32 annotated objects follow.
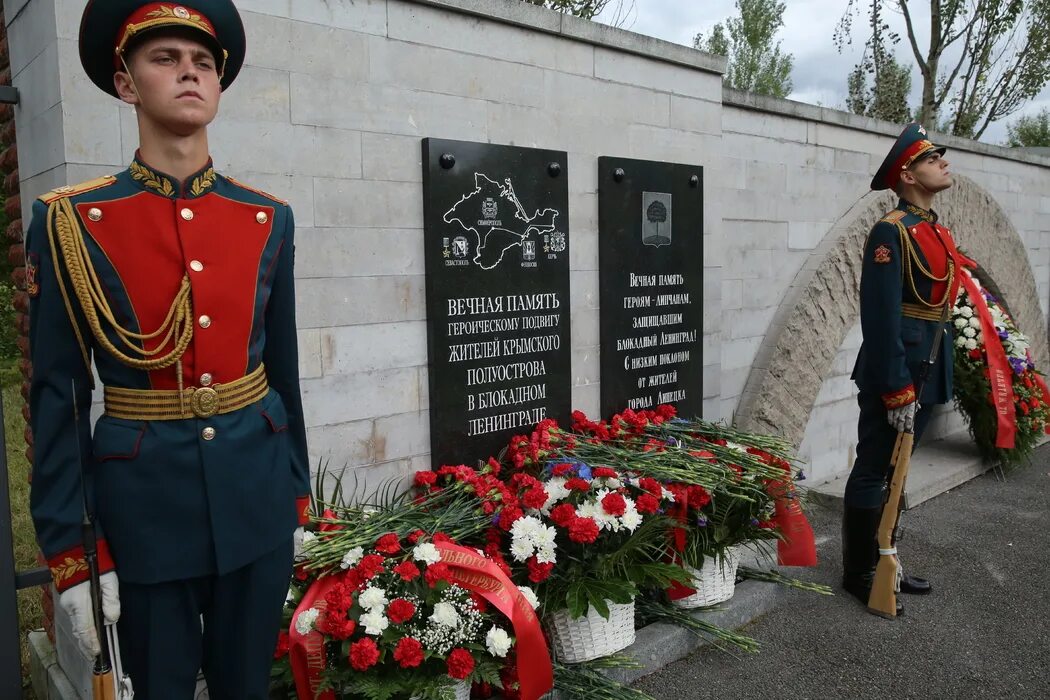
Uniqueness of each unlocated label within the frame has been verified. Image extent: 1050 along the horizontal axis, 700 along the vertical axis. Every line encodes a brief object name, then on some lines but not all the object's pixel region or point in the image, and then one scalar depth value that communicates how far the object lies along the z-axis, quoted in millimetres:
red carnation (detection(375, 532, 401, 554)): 2496
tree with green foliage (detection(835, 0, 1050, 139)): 10242
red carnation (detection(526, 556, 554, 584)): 2607
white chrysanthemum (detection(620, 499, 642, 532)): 2750
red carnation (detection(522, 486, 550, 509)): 2752
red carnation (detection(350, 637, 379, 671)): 2201
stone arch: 4805
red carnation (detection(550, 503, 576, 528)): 2684
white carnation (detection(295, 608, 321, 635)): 2307
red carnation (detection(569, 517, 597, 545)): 2645
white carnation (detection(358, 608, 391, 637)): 2244
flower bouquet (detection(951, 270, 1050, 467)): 5674
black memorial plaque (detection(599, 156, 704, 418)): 3811
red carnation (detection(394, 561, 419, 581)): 2352
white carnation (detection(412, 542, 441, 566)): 2424
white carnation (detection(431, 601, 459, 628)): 2275
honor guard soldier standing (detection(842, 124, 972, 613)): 3311
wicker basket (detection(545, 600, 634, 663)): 2736
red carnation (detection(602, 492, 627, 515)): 2746
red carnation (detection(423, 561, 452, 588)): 2391
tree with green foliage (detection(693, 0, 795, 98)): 18766
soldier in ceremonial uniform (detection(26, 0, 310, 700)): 1601
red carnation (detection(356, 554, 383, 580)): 2385
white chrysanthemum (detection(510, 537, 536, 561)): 2621
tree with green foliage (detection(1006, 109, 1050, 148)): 22808
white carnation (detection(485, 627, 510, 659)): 2348
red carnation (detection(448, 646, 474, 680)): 2273
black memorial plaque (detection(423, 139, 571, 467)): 3160
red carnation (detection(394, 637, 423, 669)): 2223
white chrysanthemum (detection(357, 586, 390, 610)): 2295
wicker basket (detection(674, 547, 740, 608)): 3195
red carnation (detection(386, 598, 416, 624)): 2266
